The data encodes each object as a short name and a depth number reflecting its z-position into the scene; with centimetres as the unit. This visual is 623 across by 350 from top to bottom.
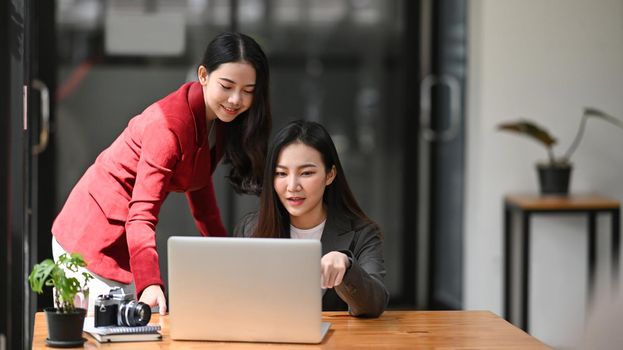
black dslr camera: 371
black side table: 792
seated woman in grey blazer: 435
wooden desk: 359
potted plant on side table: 802
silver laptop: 351
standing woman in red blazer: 430
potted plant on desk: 351
